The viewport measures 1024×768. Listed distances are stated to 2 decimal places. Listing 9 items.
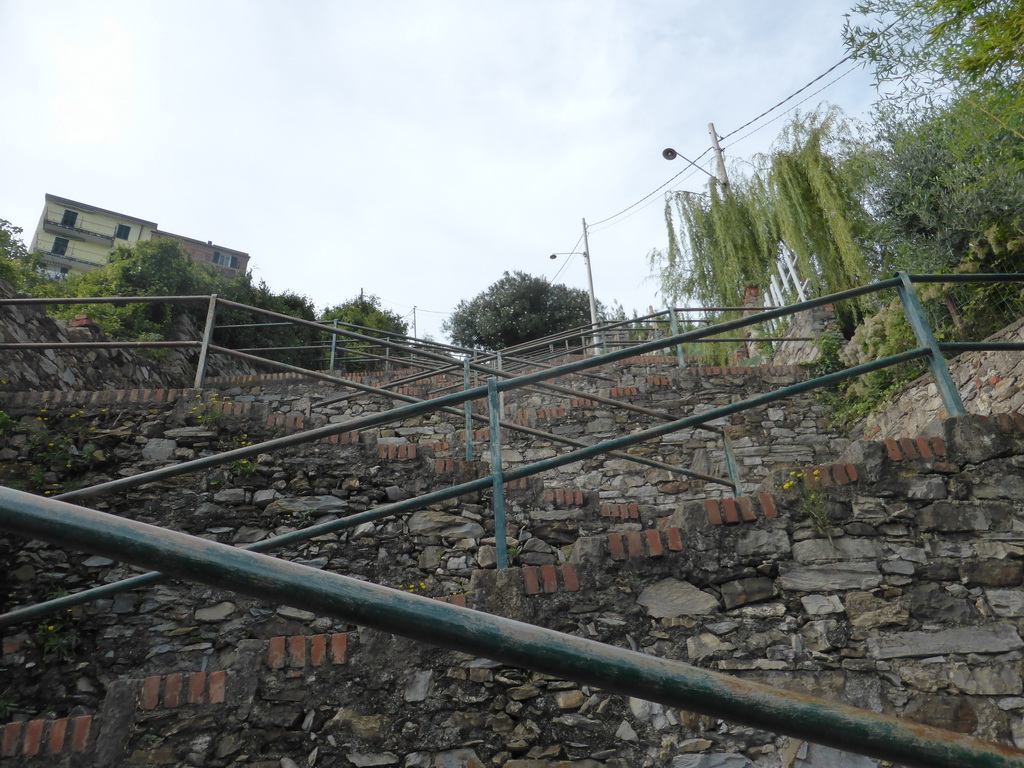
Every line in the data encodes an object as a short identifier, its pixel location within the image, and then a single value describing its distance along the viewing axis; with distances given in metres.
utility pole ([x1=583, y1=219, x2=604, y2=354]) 17.90
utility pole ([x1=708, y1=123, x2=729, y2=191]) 9.75
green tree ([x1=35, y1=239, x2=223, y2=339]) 9.52
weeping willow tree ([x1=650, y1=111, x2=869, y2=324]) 7.42
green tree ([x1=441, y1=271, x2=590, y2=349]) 18.62
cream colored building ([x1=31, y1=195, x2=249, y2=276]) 26.47
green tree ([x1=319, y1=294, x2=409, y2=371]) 14.88
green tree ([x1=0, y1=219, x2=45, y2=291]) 8.24
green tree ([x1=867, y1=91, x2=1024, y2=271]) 4.16
